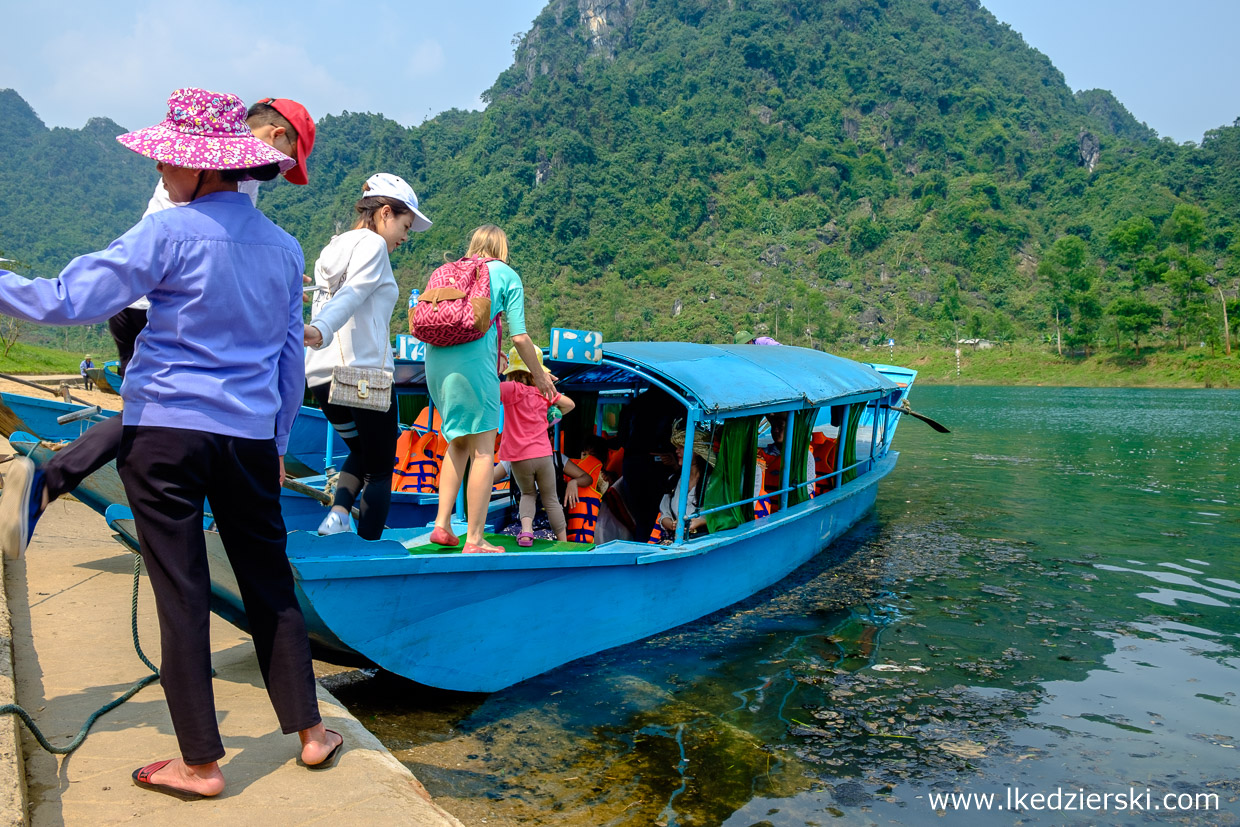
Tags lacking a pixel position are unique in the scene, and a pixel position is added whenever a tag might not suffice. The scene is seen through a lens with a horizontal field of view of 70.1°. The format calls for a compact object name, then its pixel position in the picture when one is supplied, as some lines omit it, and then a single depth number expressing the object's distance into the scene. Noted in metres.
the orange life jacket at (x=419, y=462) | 7.14
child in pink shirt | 5.21
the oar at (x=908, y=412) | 9.68
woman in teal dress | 4.26
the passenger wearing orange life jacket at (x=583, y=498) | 6.03
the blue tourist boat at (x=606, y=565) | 3.75
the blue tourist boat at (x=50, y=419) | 7.09
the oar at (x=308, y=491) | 3.48
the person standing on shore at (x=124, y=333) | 2.66
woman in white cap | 3.89
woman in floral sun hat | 2.32
